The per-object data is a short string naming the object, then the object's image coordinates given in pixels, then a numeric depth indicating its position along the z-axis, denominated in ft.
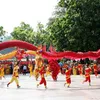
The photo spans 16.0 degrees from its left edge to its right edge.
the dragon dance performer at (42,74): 73.70
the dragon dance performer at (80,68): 136.15
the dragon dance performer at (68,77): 77.20
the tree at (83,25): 145.48
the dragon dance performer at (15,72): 77.32
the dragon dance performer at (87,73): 81.03
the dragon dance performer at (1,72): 119.75
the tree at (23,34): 283.18
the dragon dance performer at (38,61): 83.15
